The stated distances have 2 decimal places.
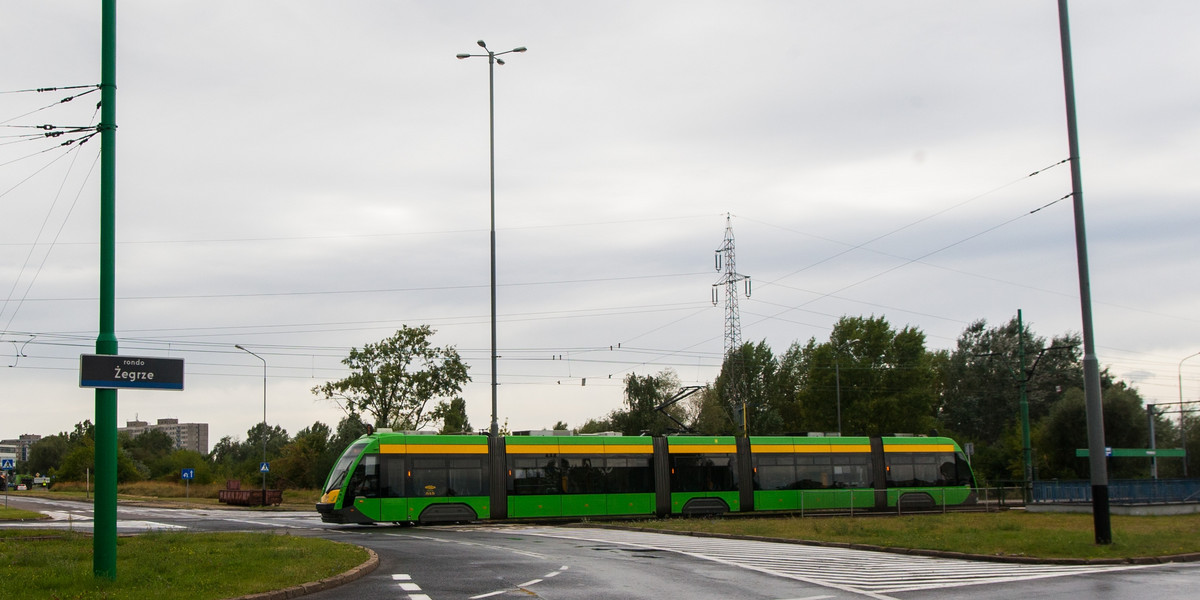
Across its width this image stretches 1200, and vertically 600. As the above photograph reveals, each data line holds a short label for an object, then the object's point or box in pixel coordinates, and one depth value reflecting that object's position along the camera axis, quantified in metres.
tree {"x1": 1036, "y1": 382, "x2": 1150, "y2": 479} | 59.22
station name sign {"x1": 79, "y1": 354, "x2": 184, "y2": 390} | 12.60
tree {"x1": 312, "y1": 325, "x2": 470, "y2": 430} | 54.78
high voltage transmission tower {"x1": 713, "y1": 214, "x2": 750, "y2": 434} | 64.62
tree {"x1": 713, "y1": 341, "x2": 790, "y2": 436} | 90.00
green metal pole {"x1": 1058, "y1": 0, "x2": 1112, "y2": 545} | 19.52
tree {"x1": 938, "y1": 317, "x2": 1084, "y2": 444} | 80.94
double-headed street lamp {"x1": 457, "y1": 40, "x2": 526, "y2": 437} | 36.25
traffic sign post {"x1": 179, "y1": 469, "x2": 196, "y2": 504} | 59.66
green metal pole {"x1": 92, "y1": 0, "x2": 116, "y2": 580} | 12.59
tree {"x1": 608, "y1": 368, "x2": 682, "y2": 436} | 94.31
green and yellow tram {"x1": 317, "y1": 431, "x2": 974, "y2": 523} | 30.92
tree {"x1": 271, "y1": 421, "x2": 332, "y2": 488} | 65.06
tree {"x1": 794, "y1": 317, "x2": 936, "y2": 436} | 79.94
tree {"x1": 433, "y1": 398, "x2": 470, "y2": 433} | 55.69
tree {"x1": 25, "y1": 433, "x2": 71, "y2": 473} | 138.75
